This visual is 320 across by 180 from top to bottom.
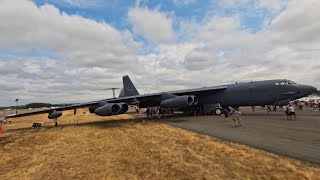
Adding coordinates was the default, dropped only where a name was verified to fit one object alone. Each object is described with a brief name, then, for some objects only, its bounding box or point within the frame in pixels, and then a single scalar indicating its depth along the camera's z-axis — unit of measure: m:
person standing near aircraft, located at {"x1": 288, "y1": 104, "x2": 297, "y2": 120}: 10.89
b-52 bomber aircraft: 12.93
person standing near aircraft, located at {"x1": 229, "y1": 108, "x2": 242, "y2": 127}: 9.18
